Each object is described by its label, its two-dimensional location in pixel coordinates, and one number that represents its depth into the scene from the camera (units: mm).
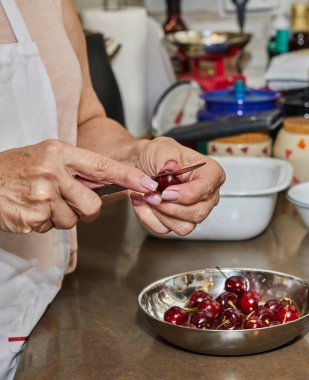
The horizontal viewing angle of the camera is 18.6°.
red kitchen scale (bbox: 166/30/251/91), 2366
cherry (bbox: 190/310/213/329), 1047
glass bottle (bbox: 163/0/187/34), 2686
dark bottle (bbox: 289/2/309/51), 2360
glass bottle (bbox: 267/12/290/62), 2333
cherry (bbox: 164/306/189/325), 1063
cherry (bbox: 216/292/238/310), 1098
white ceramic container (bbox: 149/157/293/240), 1384
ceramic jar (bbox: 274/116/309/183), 1646
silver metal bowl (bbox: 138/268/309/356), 1012
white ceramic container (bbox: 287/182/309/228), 1397
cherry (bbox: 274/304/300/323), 1057
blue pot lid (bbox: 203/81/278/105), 1846
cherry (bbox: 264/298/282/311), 1081
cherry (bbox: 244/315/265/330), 1035
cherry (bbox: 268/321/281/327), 1041
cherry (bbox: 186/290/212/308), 1104
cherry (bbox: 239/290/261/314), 1097
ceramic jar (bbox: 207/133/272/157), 1696
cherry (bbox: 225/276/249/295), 1142
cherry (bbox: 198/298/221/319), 1066
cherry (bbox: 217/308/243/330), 1037
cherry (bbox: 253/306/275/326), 1058
